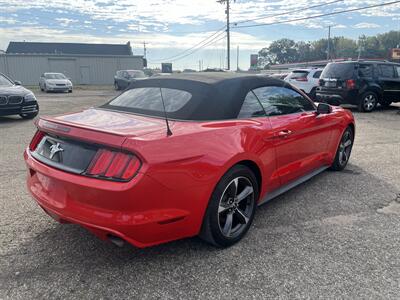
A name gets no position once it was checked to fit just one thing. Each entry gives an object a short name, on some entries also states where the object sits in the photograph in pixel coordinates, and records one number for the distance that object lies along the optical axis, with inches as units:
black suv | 463.8
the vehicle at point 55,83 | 1004.4
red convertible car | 94.2
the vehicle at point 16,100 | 371.6
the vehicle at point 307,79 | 588.1
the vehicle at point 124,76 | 1046.0
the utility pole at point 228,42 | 1497.8
